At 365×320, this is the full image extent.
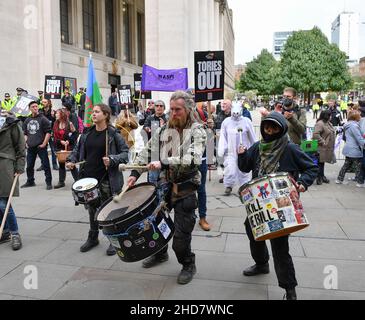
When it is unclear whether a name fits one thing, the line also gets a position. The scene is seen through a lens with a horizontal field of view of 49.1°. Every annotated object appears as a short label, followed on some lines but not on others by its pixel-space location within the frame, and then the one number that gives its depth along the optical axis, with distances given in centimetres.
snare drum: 468
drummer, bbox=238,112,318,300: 363
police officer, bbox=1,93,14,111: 1415
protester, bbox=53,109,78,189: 909
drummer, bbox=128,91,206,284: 400
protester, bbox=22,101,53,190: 903
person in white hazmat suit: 793
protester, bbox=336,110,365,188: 895
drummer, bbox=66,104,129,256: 504
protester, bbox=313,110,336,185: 938
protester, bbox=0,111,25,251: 537
